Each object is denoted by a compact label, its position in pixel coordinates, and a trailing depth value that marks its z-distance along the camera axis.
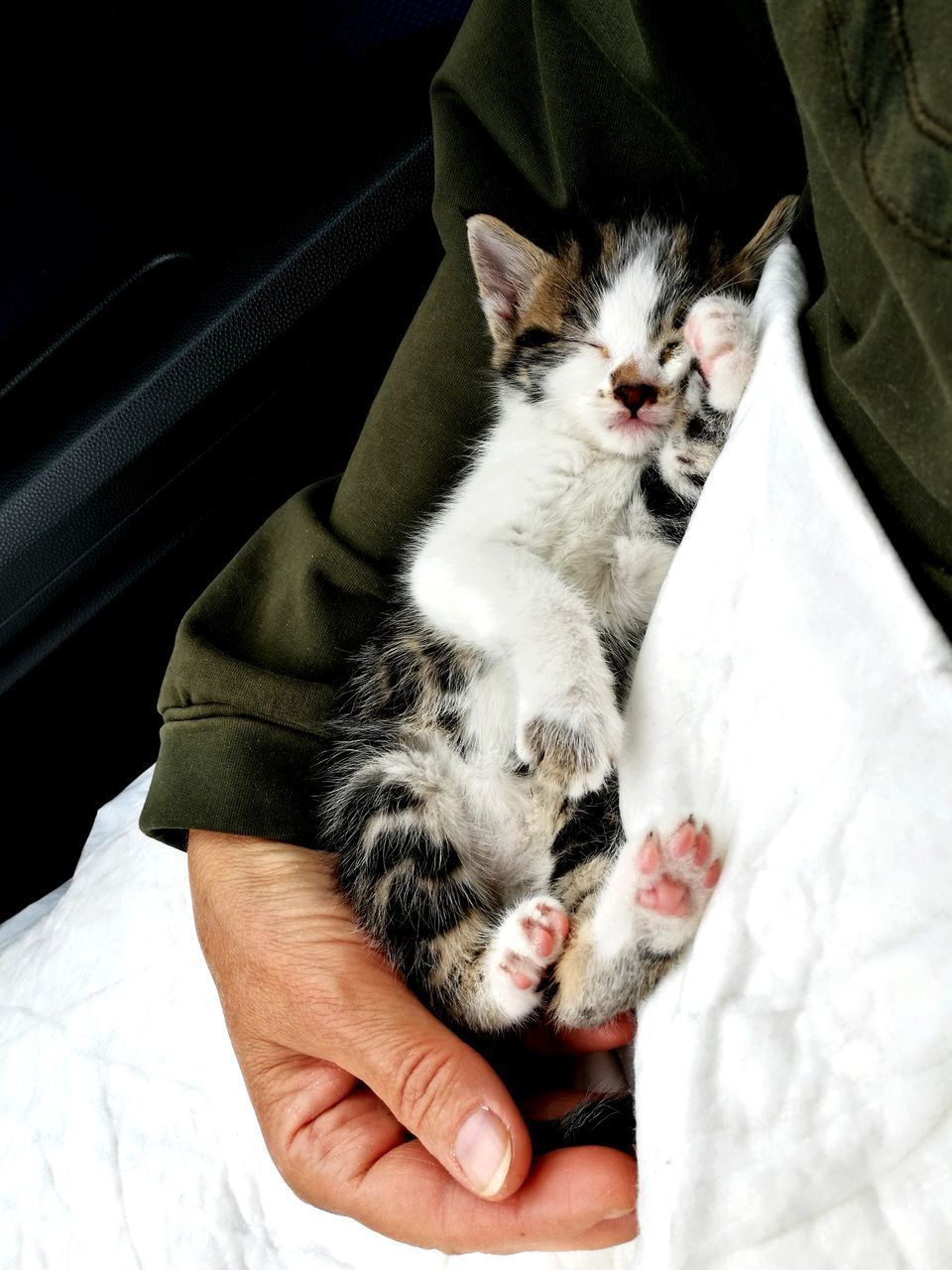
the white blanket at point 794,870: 0.21
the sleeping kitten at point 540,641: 0.30
